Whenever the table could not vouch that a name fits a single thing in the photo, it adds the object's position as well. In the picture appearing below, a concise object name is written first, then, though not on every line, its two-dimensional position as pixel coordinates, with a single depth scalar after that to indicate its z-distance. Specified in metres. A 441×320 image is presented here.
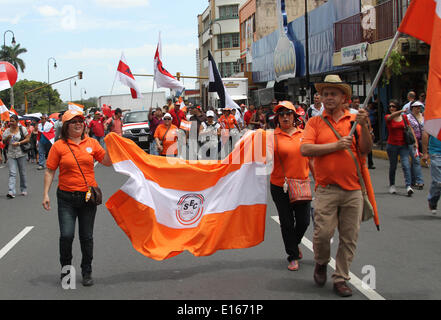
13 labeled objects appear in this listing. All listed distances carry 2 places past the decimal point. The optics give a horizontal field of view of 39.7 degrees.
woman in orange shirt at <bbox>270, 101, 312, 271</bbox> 6.64
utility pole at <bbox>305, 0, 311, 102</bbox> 30.52
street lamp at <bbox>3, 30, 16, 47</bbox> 61.25
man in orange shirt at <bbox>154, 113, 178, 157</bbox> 13.85
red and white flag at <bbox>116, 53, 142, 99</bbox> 20.70
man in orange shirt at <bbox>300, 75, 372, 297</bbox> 5.59
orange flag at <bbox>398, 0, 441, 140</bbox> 5.12
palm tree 107.23
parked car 25.53
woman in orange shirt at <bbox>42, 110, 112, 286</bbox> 6.20
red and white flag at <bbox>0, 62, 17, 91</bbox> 17.47
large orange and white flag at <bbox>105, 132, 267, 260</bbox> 6.57
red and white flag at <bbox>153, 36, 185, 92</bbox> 19.44
